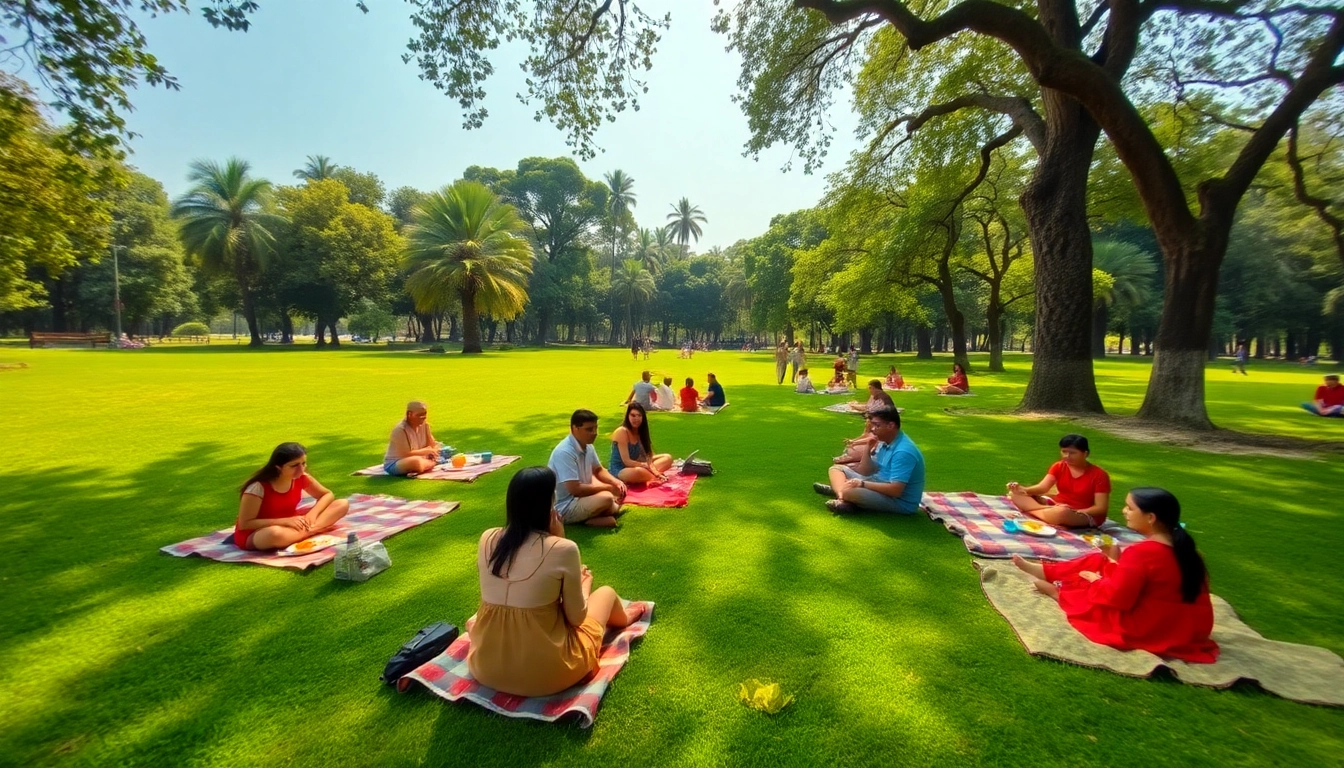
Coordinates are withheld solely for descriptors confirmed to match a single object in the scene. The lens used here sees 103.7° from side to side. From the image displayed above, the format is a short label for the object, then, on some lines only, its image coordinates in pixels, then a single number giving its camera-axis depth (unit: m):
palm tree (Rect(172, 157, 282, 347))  39.00
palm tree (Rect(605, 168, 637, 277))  66.81
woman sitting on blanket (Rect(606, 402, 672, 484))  6.80
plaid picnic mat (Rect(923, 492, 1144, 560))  4.96
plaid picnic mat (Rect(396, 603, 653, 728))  2.76
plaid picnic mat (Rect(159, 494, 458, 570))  4.66
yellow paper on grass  2.88
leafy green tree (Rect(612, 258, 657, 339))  69.44
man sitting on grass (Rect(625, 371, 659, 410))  12.43
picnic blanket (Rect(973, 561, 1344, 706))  3.04
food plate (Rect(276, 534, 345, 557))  4.78
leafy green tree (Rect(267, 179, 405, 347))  41.00
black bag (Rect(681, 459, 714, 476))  7.64
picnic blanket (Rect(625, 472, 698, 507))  6.39
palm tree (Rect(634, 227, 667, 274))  76.19
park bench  35.38
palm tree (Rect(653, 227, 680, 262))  86.71
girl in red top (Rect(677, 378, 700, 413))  13.77
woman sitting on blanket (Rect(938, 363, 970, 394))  17.20
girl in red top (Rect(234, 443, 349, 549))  4.79
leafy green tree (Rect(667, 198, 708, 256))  88.50
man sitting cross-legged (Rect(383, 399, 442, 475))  7.26
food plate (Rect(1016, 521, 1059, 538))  5.28
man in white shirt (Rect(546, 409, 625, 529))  5.47
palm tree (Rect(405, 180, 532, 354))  36.06
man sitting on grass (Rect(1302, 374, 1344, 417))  13.23
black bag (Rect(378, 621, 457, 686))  3.01
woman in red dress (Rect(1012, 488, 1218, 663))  3.23
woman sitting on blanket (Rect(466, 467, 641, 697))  2.77
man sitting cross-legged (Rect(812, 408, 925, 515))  5.77
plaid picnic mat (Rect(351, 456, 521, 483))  7.28
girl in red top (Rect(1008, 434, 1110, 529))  5.45
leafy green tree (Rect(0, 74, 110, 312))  16.23
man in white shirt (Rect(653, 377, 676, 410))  13.94
